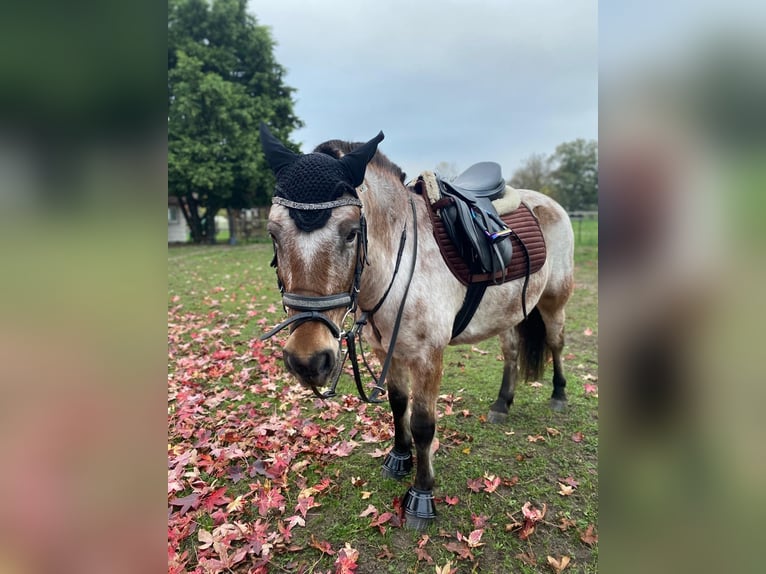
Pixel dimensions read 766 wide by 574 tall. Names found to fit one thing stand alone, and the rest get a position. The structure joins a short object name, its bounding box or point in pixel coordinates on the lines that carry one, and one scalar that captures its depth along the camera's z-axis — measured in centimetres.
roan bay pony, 180
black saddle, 264
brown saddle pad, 264
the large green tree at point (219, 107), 2047
